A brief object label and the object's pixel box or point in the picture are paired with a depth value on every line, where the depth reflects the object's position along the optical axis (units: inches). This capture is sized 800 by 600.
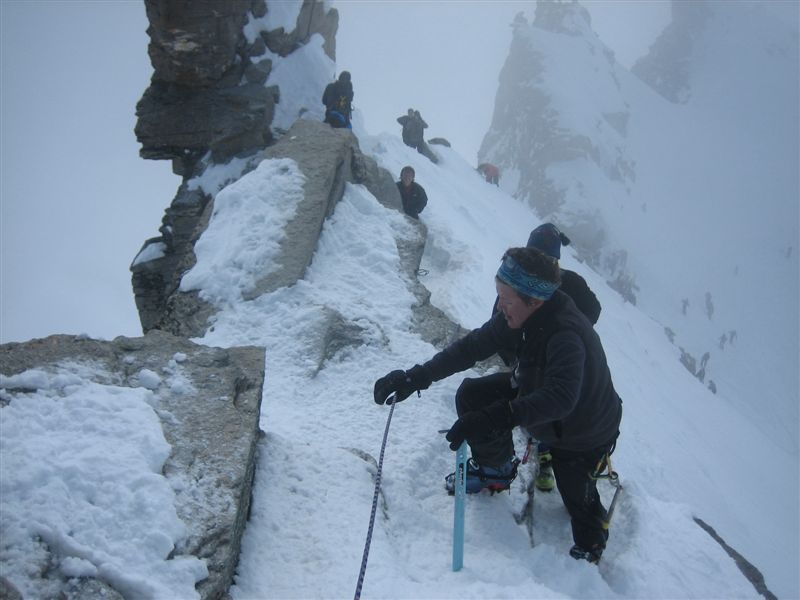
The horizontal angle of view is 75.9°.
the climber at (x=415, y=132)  900.6
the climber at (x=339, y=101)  535.8
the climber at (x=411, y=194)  483.1
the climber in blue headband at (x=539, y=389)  124.3
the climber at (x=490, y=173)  1215.6
